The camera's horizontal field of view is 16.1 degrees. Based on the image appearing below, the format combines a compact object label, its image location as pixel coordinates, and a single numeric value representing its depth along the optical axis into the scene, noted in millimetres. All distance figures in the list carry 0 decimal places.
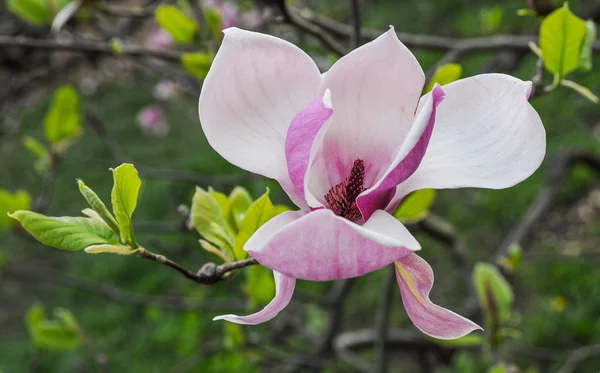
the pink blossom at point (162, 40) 2561
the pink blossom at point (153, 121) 3834
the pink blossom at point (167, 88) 2813
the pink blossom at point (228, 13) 1810
